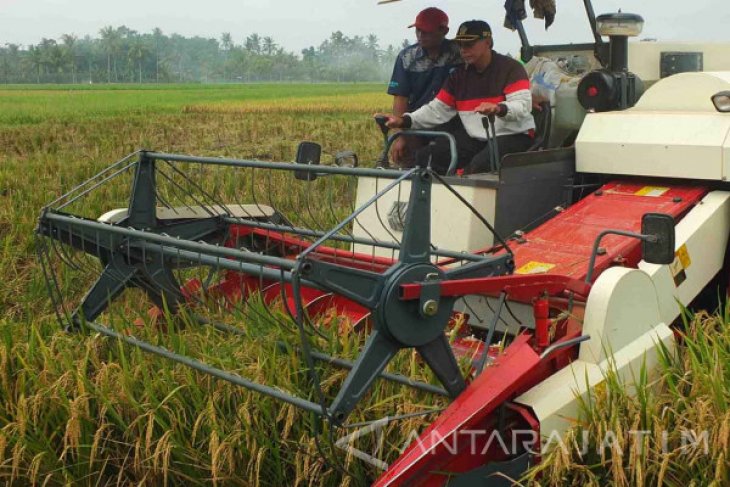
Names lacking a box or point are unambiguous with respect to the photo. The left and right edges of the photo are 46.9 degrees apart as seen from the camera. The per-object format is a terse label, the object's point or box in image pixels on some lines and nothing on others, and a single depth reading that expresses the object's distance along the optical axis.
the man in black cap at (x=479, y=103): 4.43
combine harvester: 2.47
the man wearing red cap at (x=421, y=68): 5.21
